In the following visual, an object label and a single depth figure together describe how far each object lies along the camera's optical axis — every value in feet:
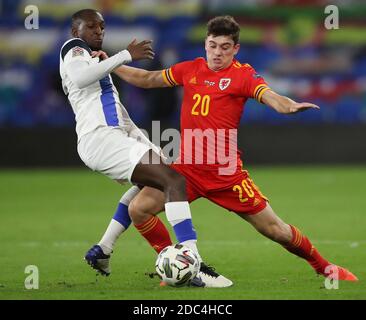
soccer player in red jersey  49.21
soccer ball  46.14
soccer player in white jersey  47.57
